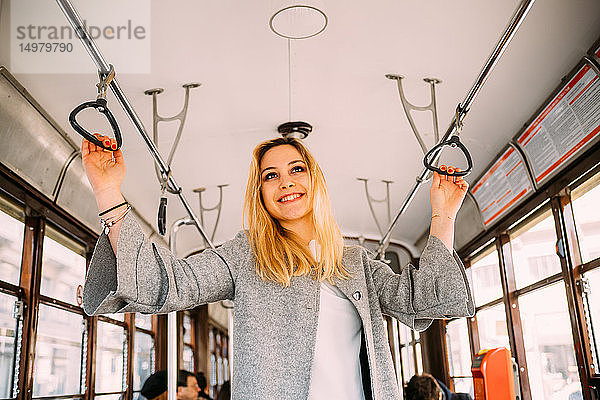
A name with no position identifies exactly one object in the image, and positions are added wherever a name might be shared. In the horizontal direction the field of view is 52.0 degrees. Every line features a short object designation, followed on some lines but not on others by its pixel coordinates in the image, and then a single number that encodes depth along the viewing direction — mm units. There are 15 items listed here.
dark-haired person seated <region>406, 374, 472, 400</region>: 4215
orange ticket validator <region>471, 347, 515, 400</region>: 3412
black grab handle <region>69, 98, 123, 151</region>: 1260
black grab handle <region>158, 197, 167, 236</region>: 2624
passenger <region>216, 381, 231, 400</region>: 6281
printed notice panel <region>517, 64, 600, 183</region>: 2881
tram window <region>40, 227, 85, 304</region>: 3693
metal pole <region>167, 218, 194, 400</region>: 2660
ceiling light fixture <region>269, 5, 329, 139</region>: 2600
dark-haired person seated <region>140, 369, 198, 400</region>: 4664
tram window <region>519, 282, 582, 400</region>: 3641
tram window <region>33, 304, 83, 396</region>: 3508
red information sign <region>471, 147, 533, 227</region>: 3930
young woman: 1248
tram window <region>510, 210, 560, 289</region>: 3801
